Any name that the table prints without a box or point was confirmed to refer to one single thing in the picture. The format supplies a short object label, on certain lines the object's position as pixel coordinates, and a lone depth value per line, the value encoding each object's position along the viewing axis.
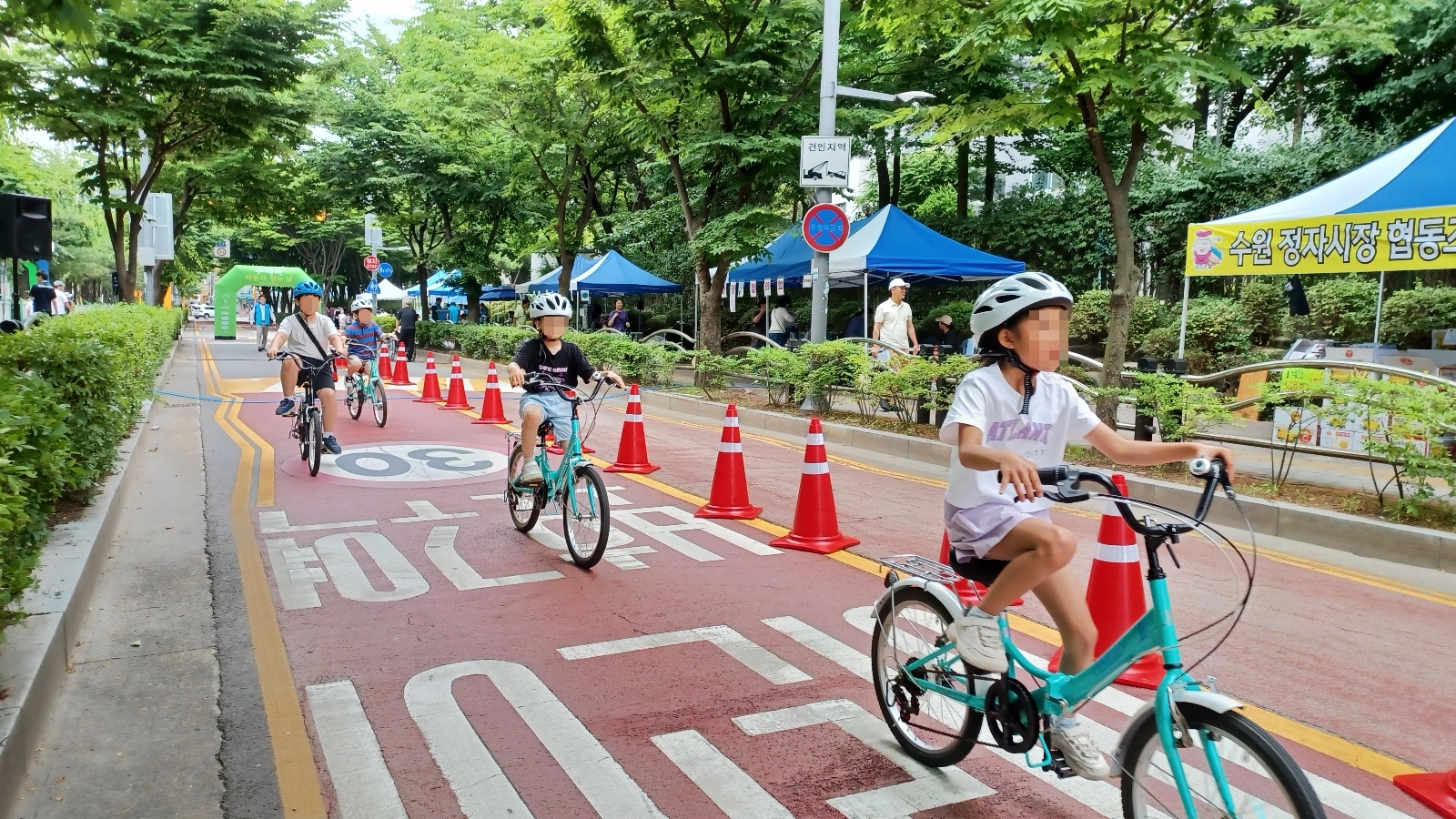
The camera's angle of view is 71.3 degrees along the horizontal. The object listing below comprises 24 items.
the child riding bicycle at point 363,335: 15.04
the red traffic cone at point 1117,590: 4.65
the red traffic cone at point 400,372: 20.95
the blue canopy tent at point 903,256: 20.22
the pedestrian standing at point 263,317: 36.31
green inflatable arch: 40.53
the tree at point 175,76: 19.09
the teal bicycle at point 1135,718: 2.60
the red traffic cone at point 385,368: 23.23
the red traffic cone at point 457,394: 16.34
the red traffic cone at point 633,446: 10.55
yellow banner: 10.56
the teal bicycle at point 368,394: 13.65
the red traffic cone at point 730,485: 8.28
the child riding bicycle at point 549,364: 7.12
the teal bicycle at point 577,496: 6.57
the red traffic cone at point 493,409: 14.45
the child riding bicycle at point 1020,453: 3.17
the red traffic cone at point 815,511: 7.22
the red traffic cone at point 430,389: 17.33
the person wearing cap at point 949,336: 19.06
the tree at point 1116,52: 9.78
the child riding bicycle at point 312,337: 10.84
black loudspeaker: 8.94
